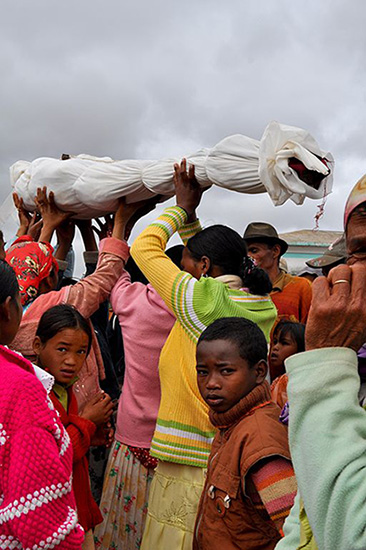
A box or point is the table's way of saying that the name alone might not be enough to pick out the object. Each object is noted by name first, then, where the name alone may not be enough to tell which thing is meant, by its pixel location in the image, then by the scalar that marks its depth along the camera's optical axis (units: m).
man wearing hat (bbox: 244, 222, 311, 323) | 4.33
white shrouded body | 2.56
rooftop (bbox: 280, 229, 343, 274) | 8.99
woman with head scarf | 2.88
